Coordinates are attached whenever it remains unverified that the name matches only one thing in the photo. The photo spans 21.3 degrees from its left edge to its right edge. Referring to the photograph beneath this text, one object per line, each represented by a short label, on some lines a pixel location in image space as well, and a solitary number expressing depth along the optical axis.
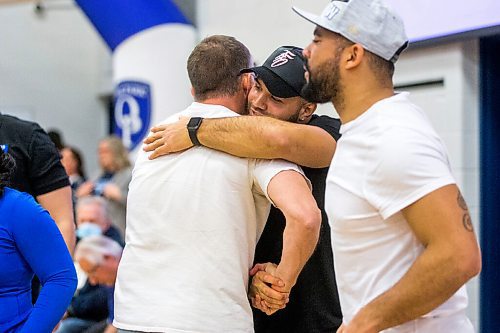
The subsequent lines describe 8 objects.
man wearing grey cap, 2.74
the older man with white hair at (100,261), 7.60
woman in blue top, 3.79
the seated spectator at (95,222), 8.49
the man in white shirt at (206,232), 3.56
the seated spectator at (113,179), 9.95
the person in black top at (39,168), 4.65
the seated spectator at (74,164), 11.50
